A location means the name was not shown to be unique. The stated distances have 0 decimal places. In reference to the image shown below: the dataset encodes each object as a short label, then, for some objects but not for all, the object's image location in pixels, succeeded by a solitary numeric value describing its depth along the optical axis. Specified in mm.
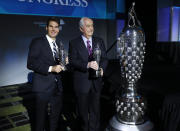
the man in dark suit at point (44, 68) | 1744
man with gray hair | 1804
